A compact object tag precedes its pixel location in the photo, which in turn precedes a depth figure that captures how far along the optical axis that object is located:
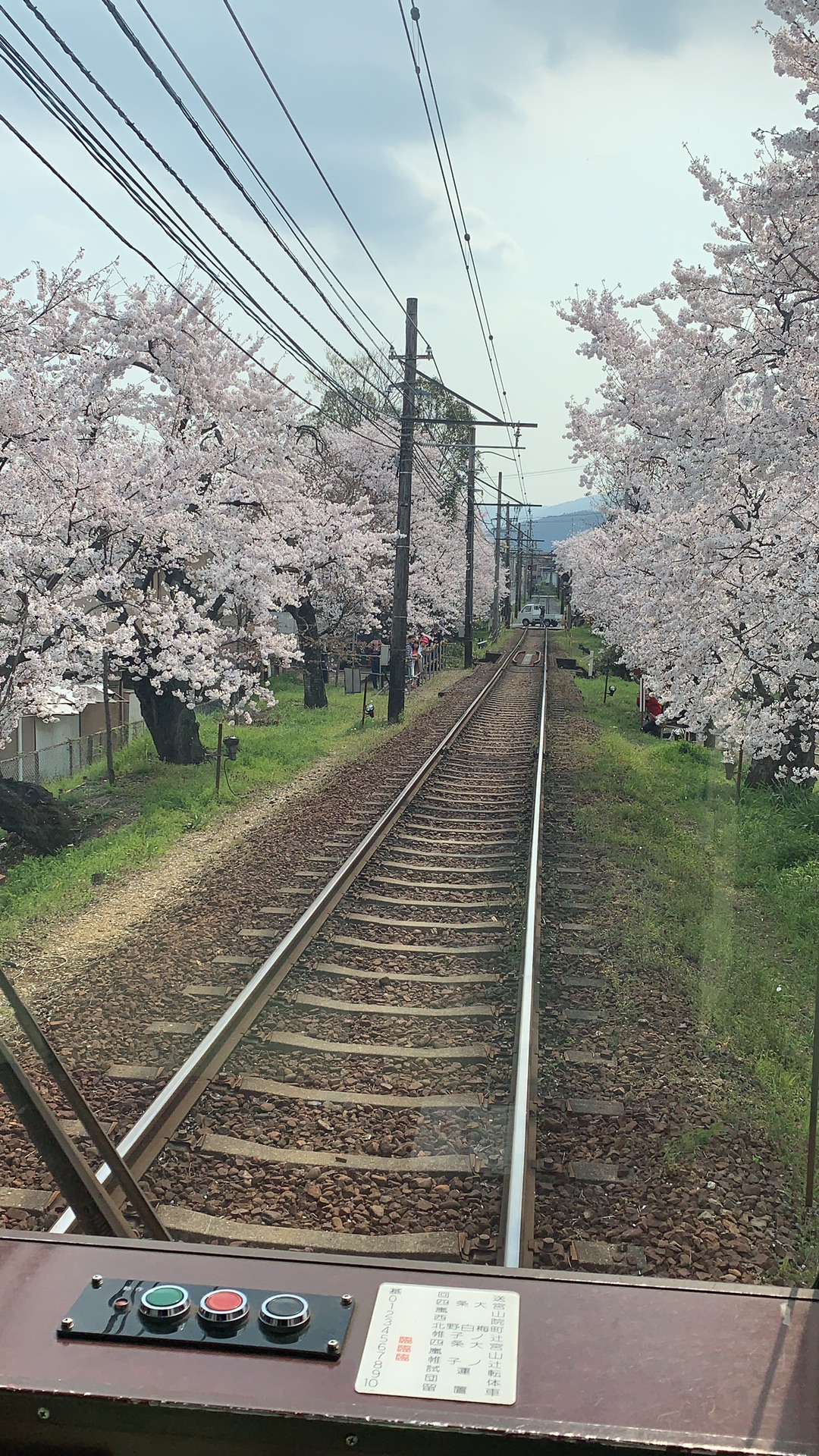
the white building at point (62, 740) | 17.50
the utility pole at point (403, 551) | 22.25
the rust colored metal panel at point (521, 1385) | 1.55
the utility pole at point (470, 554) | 38.89
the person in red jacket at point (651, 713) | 24.88
